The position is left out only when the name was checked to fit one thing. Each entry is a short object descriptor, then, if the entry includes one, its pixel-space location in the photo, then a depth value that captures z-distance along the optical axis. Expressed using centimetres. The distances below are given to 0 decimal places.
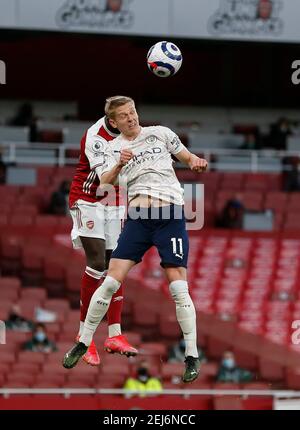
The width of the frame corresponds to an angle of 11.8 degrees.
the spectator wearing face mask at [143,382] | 2178
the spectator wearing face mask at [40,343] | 2331
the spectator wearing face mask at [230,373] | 2325
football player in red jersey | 1384
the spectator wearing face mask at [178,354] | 2362
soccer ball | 1330
